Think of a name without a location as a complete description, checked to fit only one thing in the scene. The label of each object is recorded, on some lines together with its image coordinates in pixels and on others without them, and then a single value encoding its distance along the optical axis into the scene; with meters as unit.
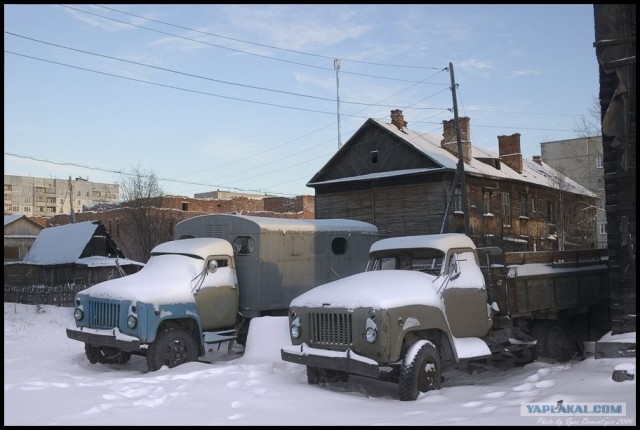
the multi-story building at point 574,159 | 55.53
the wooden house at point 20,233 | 49.78
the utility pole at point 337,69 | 41.81
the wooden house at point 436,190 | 31.23
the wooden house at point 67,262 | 28.14
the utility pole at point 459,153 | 22.46
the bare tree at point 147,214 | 35.41
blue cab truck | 10.73
